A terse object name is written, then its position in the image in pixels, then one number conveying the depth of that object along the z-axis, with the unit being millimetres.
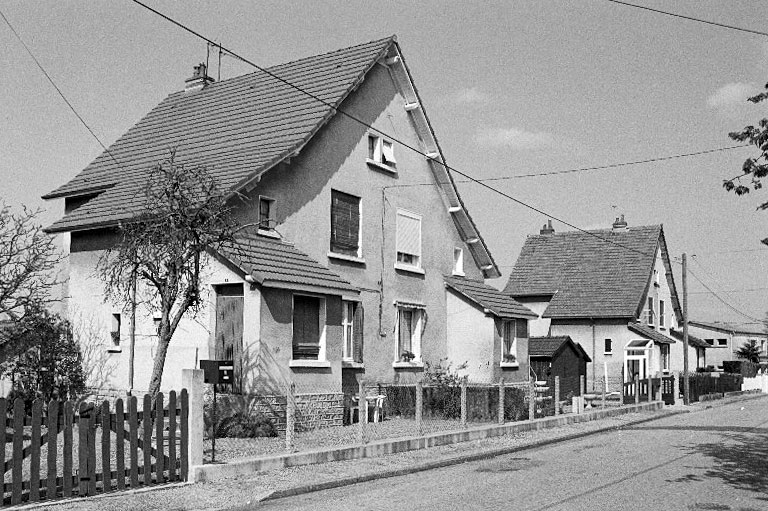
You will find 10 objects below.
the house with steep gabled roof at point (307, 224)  19781
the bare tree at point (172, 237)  16422
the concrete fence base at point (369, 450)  13227
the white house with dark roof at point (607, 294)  44938
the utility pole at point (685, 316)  38250
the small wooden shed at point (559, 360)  36188
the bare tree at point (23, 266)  18547
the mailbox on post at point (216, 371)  14279
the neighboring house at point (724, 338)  75875
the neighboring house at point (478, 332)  27984
